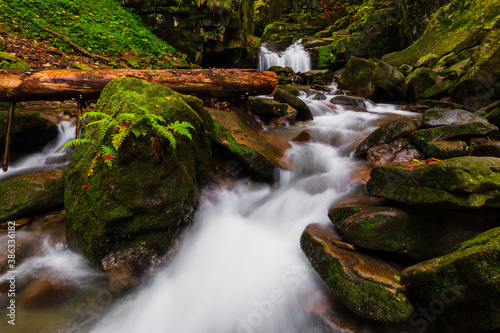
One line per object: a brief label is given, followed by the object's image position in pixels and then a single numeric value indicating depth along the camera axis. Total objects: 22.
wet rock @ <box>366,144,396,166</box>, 5.09
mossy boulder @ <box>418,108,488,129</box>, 5.24
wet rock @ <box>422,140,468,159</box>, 4.45
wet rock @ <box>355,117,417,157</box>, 5.27
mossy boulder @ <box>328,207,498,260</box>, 2.88
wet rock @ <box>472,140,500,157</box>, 4.15
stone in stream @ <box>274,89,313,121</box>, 8.35
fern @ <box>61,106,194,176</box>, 3.01
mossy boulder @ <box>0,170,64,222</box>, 3.65
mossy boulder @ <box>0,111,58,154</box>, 5.21
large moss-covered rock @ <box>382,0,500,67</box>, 10.28
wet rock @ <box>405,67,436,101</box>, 9.37
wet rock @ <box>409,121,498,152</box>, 4.70
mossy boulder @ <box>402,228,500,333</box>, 1.94
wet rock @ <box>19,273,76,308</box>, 2.79
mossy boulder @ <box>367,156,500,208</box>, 2.56
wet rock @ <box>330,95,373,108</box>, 10.06
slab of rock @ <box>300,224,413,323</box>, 2.42
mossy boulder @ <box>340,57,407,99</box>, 9.83
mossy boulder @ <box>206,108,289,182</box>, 4.91
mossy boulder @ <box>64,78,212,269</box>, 3.10
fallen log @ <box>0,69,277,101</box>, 5.01
